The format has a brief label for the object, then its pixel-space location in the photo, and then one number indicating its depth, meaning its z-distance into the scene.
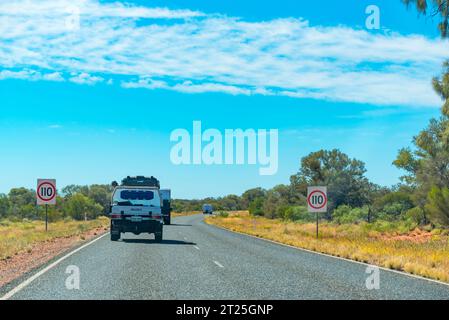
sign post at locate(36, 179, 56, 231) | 29.08
